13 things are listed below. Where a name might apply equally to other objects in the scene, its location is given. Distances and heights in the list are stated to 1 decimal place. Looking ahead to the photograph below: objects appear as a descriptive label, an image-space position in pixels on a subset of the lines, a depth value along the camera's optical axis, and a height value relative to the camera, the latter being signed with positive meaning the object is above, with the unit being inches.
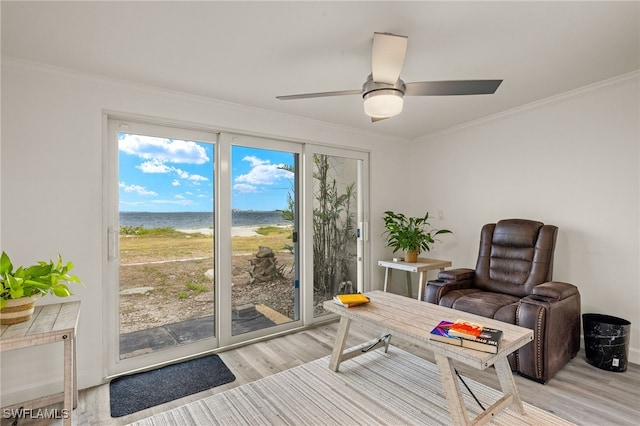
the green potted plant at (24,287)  70.4 -16.4
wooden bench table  69.1 -29.4
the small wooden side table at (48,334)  66.7 -25.6
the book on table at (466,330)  70.2 -26.5
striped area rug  79.0 -51.0
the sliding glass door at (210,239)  105.7 -9.7
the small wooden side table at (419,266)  142.3 -24.6
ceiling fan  69.4 +30.1
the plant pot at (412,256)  151.3 -20.4
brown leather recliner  94.1 -28.5
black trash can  98.9 -41.5
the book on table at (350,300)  97.7 -27.1
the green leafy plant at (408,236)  151.2 -11.4
